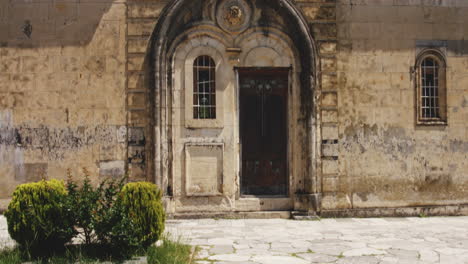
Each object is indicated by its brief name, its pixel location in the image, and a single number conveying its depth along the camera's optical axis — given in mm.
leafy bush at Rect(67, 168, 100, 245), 5344
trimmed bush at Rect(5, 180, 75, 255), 5297
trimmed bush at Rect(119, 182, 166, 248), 5449
